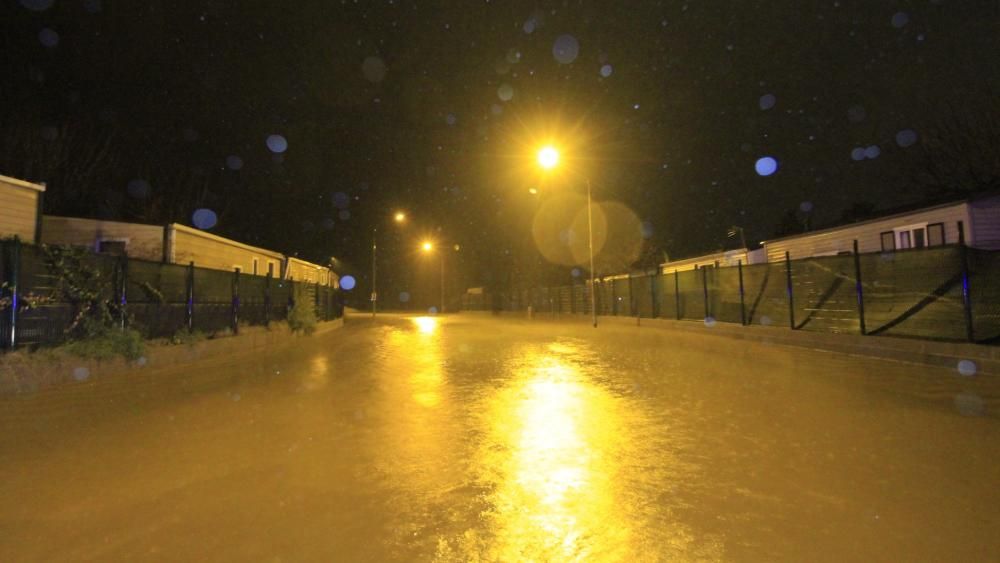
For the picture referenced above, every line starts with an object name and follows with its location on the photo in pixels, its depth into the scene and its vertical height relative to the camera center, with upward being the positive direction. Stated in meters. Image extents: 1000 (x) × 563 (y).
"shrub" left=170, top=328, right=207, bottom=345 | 12.91 -0.42
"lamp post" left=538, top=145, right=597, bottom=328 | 21.30 +6.20
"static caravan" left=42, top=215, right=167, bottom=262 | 20.95 +3.20
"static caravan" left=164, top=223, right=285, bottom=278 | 21.56 +3.06
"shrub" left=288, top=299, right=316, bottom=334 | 21.57 -0.02
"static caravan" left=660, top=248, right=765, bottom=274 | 32.75 +3.41
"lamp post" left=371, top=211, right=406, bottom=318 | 38.18 +5.98
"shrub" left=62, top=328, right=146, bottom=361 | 9.85 -0.48
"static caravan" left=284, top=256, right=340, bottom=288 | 37.00 +3.54
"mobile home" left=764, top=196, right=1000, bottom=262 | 19.08 +3.24
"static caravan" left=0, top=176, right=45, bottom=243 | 15.95 +3.36
